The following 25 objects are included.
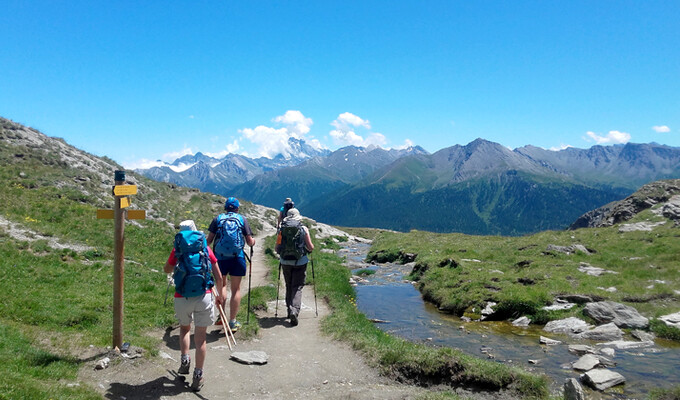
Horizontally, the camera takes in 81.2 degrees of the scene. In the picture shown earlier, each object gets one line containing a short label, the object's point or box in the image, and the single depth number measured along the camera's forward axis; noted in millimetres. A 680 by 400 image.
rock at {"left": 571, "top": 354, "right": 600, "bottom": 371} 12758
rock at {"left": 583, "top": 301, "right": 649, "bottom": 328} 16719
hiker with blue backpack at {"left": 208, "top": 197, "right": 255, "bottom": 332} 12688
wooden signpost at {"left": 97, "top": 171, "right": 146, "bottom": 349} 10391
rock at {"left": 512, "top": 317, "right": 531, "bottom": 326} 18375
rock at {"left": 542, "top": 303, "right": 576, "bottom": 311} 18812
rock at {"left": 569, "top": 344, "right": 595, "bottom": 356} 14305
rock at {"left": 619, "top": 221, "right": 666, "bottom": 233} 36750
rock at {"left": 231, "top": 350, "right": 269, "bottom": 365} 11148
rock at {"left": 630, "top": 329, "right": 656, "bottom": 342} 15500
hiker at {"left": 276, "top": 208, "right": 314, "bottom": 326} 14703
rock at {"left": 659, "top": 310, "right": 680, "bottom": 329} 16086
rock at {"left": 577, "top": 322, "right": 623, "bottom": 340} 15789
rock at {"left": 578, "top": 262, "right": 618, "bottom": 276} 23998
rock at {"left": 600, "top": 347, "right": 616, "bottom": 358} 13984
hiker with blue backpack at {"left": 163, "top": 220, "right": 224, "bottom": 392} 9164
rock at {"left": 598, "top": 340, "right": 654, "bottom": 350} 14740
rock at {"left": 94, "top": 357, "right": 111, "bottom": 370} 9625
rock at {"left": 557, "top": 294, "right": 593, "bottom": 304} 19312
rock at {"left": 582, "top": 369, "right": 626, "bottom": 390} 11508
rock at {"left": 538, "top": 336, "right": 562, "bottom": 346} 15429
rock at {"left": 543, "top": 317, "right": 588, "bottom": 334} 16703
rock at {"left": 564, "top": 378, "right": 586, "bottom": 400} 9070
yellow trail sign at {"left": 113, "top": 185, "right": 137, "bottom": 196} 10359
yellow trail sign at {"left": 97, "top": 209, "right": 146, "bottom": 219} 10944
